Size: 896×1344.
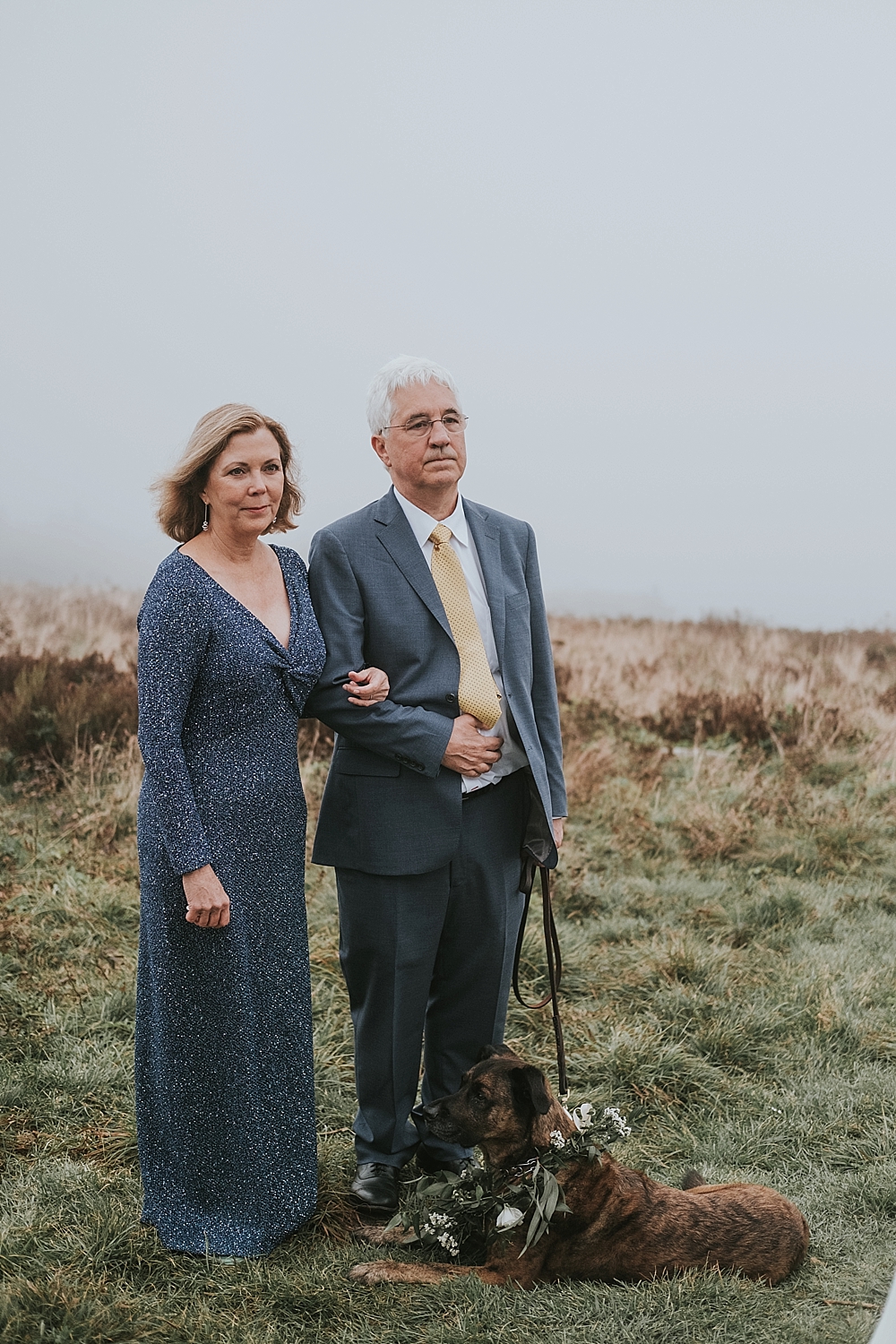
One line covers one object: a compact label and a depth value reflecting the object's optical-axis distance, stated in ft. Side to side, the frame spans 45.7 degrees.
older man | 9.64
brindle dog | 8.81
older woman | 8.71
